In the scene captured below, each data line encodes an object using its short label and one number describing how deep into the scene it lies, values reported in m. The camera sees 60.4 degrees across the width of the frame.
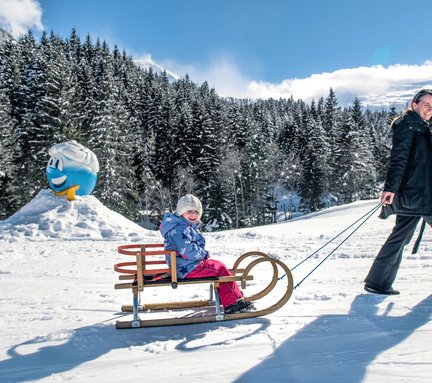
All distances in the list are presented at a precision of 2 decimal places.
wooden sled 3.61
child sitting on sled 3.78
